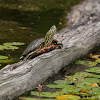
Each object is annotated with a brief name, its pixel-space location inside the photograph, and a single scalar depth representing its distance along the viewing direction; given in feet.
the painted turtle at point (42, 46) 22.59
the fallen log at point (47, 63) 16.96
